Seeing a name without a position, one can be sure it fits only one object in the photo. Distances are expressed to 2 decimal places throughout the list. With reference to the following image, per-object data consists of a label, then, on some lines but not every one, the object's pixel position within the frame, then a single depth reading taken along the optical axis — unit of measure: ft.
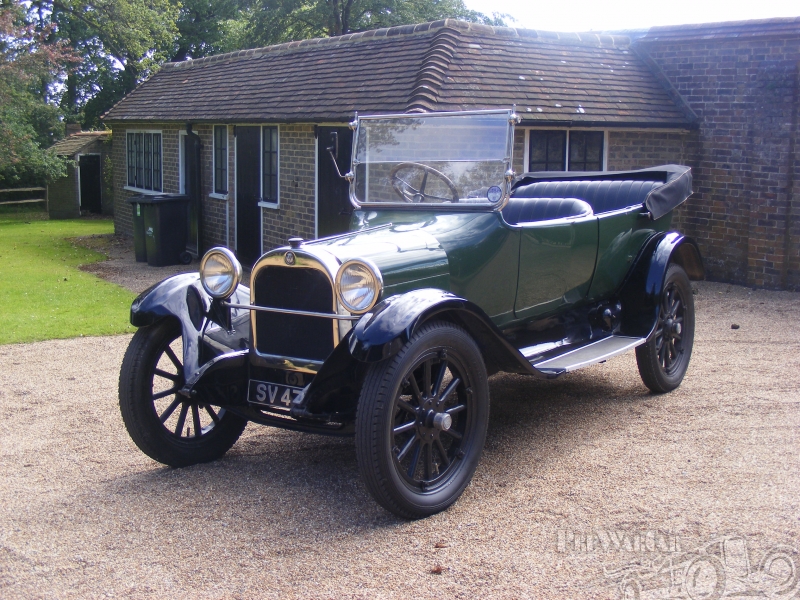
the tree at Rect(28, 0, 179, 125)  79.46
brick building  36.11
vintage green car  13.33
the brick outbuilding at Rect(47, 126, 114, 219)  81.56
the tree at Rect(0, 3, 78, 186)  64.44
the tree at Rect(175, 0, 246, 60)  114.21
